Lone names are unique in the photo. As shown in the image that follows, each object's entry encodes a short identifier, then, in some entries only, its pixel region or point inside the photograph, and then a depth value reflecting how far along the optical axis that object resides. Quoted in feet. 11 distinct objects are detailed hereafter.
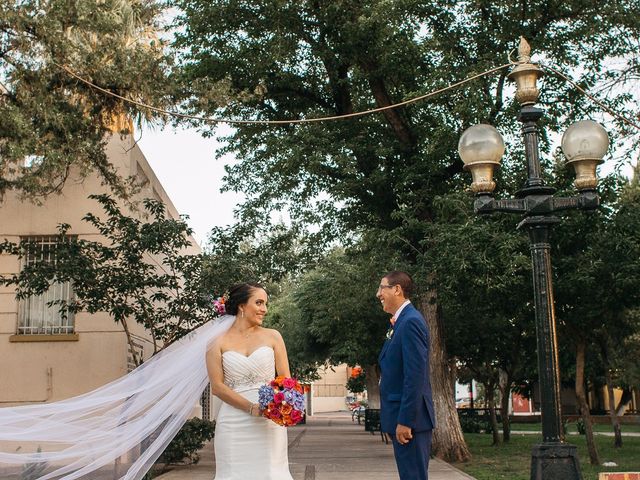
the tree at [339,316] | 75.92
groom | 17.97
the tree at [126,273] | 46.62
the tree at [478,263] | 45.65
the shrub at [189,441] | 51.72
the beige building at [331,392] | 268.82
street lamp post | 24.88
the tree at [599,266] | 45.88
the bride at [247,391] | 18.99
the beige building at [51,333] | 53.42
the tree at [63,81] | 42.39
